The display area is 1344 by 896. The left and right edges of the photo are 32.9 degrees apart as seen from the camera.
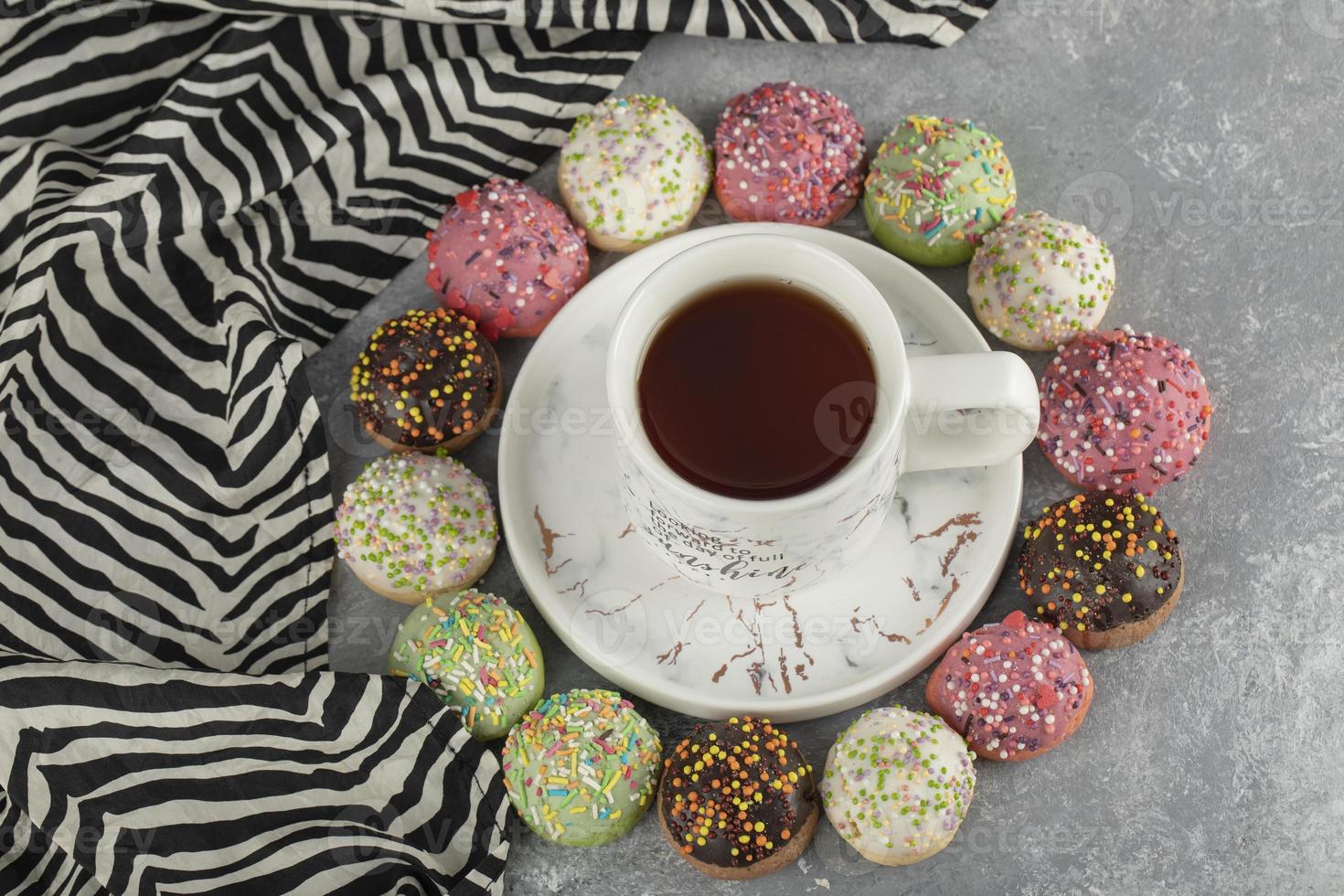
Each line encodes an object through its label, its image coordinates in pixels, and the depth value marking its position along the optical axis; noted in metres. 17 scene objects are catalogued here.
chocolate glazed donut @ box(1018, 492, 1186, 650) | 0.67
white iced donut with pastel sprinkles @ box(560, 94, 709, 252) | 0.71
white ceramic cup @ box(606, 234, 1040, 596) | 0.60
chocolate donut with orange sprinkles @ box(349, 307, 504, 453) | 0.69
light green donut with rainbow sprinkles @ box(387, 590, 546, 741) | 0.68
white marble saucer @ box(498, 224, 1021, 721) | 0.68
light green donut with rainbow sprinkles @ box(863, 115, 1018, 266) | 0.70
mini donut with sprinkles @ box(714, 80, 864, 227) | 0.71
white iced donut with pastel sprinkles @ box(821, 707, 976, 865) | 0.65
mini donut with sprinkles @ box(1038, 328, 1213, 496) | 0.68
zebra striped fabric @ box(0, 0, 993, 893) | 0.68
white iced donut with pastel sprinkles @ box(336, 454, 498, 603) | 0.68
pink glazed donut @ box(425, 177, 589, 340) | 0.70
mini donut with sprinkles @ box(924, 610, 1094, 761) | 0.66
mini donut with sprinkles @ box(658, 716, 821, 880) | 0.65
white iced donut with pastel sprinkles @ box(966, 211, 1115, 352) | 0.69
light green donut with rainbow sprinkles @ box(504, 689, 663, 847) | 0.66
